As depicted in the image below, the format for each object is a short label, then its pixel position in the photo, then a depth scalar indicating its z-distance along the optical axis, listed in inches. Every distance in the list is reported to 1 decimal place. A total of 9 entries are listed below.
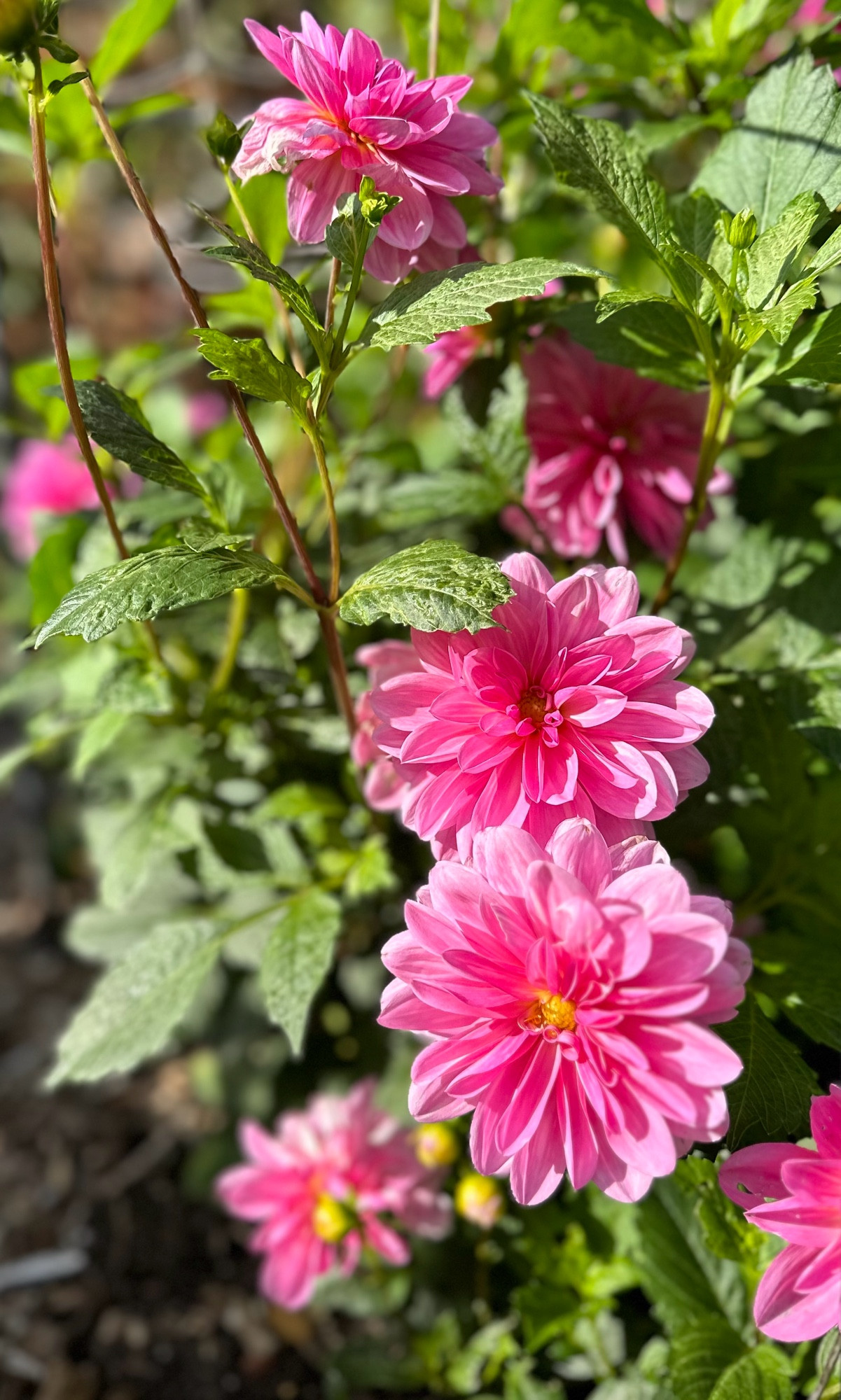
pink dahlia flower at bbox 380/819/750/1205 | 17.4
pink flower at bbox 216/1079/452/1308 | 35.4
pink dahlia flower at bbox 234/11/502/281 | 20.8
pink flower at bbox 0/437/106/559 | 51.6
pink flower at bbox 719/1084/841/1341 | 18.6
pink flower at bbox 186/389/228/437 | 54.0
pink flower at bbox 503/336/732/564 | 29.1
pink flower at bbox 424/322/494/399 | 29.8
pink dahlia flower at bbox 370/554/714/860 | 19.7
